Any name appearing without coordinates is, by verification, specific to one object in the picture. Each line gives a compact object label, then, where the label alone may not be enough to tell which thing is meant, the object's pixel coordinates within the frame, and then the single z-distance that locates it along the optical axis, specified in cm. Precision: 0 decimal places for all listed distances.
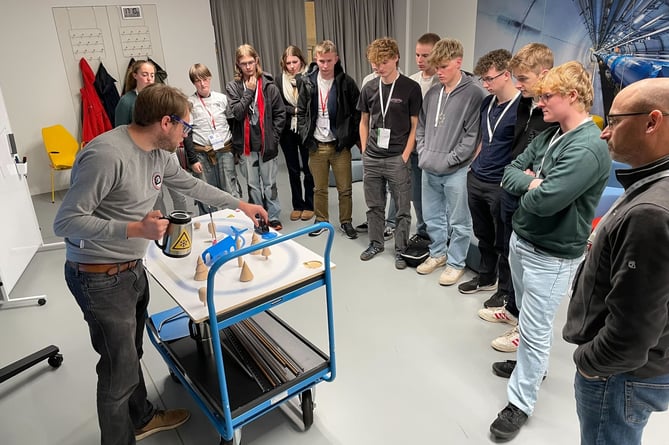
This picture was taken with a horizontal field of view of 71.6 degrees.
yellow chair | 524
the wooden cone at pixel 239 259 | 195
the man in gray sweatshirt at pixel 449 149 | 292
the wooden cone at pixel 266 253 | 202
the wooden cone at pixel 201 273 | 186
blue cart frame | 164
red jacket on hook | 537
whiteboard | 329
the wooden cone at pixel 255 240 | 205
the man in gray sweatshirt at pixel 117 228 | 151
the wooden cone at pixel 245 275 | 182
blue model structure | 191
